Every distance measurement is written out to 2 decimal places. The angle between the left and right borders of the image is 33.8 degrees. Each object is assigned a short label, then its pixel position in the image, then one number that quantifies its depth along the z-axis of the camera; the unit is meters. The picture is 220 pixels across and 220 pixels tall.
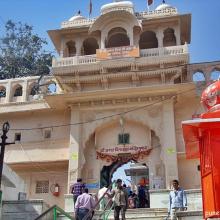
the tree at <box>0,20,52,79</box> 27.98
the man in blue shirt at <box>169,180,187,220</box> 9.23
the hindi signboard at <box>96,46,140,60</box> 17.80
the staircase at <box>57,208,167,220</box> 11.27
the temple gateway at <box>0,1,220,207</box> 16.95
